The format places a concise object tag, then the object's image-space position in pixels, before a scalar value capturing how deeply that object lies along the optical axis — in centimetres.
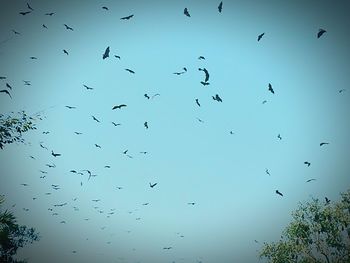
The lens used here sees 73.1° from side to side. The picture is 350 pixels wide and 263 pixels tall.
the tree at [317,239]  2347
